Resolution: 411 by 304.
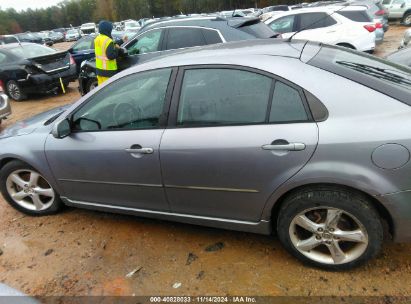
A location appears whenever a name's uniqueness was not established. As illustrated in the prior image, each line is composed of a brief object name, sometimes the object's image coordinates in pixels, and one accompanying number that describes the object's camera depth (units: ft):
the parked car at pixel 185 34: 18.54
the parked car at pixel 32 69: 30.30
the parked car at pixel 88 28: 157.56
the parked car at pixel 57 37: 147.21
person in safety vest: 20.12
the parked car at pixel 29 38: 109.70
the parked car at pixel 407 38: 27.43
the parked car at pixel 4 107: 22.66
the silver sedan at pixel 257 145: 7.11
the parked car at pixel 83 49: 38.34
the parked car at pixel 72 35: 140.67
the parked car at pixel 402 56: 15.32
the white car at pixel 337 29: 28.30
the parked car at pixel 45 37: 137.95
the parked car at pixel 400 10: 61.67
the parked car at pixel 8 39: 81.05
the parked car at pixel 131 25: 97.84
